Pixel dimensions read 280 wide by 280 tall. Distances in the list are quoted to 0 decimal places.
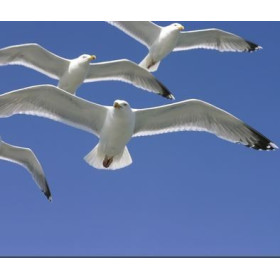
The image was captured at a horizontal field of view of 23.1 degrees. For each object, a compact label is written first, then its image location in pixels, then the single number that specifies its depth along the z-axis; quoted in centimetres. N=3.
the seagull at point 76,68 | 784
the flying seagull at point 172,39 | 827
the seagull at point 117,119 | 610
